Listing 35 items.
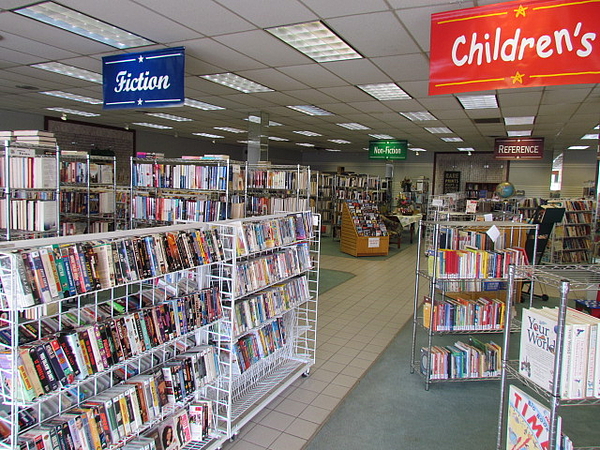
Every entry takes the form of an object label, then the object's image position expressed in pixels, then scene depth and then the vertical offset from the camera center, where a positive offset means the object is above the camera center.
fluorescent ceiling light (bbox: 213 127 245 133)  12.40 +1.86
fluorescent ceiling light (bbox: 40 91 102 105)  8.00 +1.76
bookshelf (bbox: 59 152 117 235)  7.18 -0.24
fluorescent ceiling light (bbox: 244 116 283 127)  9.04 +1.57
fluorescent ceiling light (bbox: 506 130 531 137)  10.47 +1.74
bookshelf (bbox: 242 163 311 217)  7.66 +0.13
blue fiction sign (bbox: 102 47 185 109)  4.43 +1.20
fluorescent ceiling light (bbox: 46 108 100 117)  10.07 +1.83
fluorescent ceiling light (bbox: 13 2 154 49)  3.93 +1.63
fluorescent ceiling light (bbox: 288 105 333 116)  8.44 +1.74
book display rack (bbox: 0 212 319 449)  1.85 -0.81
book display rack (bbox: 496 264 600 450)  1.70 -0.64
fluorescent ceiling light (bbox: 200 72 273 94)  6.19 +1.68
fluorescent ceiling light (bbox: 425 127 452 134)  10.73 +1.79
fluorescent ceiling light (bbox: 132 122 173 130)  12.05 +1.87
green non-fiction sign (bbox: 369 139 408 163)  12.84 +1.46
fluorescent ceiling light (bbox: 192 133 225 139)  14.31 +1.93
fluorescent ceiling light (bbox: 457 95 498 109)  6.88 +1.67
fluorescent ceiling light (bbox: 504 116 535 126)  8.57 +1.69
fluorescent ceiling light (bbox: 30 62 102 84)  5.93 +1.68
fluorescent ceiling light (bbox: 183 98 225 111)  8.30 +1.76
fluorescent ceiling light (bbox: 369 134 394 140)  12.76 +1.87
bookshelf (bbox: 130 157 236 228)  6.34 +0.02
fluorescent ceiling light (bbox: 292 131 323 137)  12.71 +1.87
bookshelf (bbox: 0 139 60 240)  5.23 -0.02
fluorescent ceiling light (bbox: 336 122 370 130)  10.58 +1.79
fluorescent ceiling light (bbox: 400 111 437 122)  8.59 +1.73
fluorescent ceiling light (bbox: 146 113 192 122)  10.15 +1.82
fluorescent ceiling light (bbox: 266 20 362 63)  4.14 +1.61
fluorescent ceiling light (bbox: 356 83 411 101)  6.36 +1.67
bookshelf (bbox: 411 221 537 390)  4.05 -1.11
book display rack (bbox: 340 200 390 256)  11.09 -0.92
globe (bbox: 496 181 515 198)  11.00 +0.29
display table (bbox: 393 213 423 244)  13.44 -0.66
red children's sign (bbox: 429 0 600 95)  2.56 +0.99
